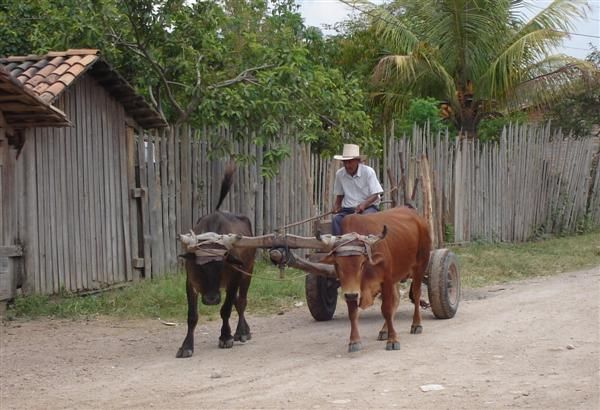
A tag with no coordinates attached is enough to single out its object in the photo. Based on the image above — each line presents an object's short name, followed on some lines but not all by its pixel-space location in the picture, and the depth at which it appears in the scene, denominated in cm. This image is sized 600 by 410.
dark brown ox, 891
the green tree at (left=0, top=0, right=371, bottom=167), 1290
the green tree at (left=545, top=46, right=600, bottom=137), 2519
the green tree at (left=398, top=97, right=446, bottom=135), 1942
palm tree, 2114
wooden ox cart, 891
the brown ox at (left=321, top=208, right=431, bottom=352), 872
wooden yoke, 888
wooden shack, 1144
